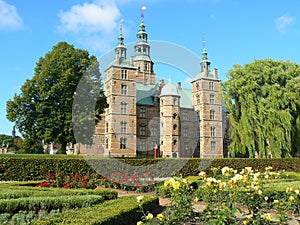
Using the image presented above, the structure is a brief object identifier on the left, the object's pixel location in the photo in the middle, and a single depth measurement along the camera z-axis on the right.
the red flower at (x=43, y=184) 10.52
